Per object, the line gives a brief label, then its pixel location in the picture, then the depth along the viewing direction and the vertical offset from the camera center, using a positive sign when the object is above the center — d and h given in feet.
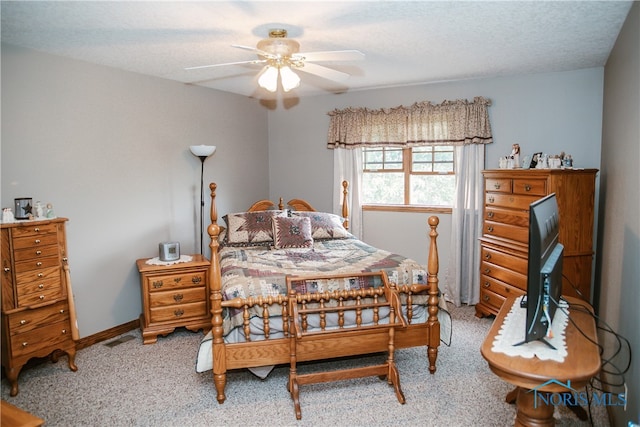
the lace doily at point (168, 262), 12.59 -2.39
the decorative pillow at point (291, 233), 13.44 -1.71
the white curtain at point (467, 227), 15.03 -1.78
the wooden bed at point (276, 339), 9.08 -3.44
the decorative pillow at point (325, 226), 14.35 -1.62
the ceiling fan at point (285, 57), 9.04 +2.50
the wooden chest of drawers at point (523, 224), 11.50 -1.34
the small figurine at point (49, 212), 10.40 -0.78
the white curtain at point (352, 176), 16.93 +0.03
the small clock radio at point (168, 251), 12.80 -2.12
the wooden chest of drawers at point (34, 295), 9.18 -2.51
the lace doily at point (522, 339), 5.50 -2.19
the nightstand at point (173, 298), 12.26 -3.38
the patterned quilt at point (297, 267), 9.44 -2.20
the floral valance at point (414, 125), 14.75 +1.82
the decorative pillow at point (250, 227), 13.74 -1.56
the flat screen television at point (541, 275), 5.39 -1.28
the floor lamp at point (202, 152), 14.06 +0.82
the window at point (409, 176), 16.05 +0.00
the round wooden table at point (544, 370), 5.01 -2.25
